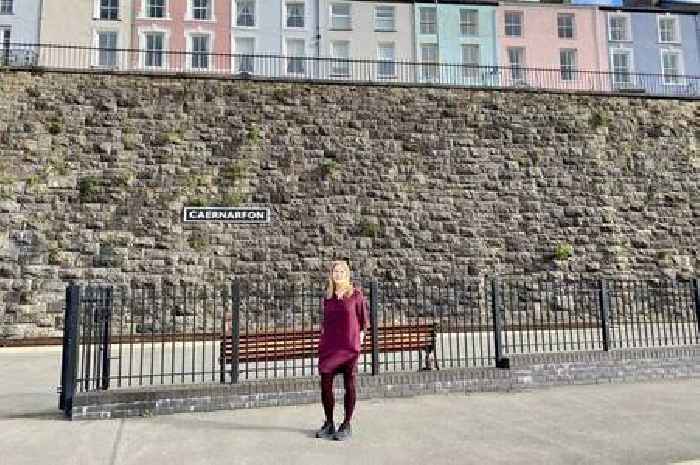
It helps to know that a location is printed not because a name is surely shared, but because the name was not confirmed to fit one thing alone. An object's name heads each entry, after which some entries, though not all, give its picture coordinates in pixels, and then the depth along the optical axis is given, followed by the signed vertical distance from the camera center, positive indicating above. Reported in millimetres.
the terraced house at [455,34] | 32062 +15307
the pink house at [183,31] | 28828 +14213
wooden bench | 8078 -606
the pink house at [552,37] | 33125 +15465
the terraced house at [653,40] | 33969 +15563
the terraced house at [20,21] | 26328 +13358
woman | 5559 -384
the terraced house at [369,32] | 31234 +15030
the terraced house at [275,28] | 30141 +14775
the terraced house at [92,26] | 26844 +13682
